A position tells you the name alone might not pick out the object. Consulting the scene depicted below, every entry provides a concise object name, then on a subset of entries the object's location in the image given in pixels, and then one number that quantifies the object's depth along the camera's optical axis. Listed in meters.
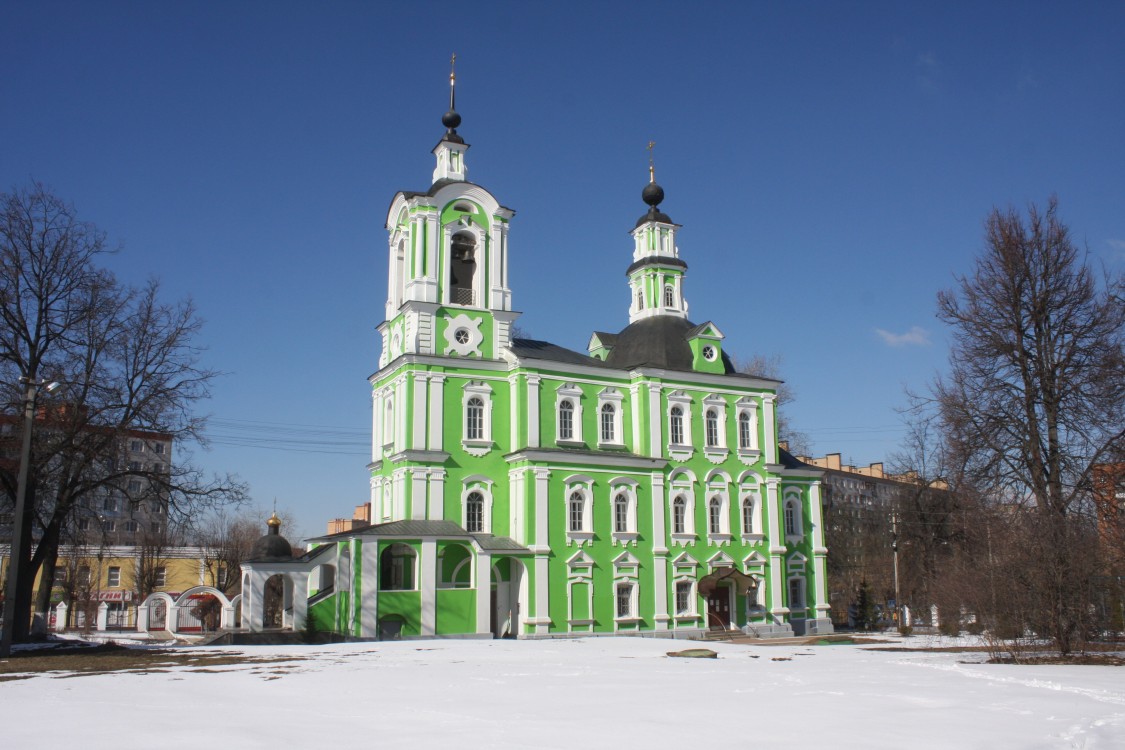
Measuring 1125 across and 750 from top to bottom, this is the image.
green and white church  30.73
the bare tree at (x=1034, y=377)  25.56
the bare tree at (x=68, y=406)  25.08
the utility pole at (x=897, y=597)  34.97
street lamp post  20.69
